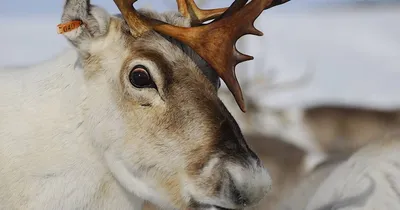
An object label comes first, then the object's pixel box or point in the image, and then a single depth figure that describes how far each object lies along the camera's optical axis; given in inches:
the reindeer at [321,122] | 892.7
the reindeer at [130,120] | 232.9
